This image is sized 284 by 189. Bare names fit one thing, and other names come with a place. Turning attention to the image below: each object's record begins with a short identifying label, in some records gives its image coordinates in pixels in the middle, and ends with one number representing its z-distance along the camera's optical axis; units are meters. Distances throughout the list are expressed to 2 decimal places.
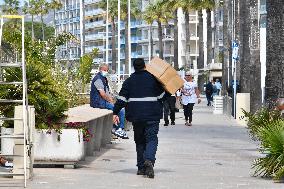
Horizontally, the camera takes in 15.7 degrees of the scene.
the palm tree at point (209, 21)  103.44
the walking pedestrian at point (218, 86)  72.75
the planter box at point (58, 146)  16.23
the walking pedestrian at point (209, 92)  70.39
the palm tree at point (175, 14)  115.06
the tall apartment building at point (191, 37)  177.88
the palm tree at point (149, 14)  135.38
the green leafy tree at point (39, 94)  16.08
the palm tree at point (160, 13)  131.88
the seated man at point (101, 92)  21.83
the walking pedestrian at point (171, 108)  34.50
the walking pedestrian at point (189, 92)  33.94
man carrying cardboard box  15.39
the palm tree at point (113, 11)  141.62
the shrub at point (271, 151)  14.78
